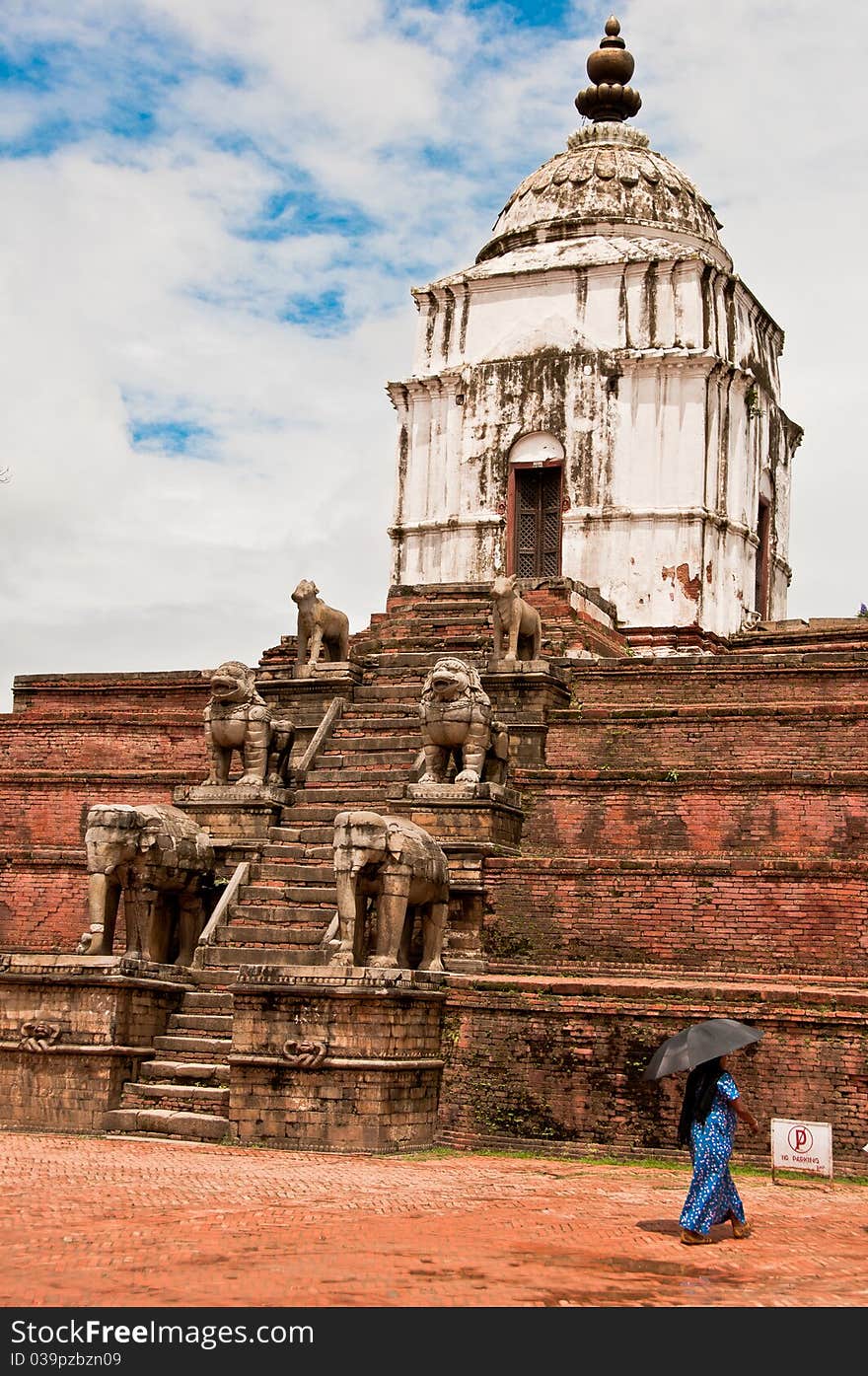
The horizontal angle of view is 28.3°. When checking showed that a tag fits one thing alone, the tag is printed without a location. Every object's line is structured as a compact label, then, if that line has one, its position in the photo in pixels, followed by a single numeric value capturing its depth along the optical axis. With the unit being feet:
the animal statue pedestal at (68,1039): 49.01
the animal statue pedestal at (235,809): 61.05
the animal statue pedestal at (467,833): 54.65
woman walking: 34.45
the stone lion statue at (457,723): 59.06
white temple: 92.89
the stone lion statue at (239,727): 62.64
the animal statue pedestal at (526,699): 65.82
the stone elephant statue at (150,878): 53.01
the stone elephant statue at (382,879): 49.39
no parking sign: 42.45
